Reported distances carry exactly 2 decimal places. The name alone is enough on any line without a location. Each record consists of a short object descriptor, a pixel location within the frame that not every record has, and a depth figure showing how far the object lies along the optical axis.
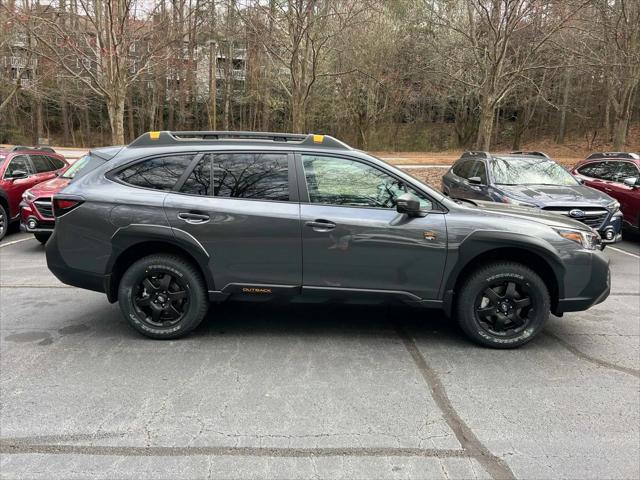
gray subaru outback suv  4.18
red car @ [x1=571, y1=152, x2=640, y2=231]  9.40
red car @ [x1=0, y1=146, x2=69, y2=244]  9.12
